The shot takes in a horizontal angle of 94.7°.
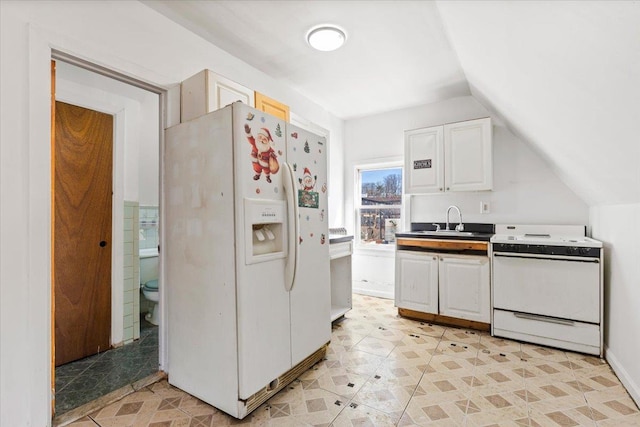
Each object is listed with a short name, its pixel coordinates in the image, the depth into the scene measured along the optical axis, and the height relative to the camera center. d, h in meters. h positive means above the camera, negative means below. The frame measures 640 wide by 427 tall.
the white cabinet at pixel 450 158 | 3.15 +0.63
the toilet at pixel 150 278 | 3.02 -0.71
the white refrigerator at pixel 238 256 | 1.65 -0.26
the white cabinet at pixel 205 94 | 2.02 +0.87
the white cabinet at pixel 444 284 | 2.82 -0.72
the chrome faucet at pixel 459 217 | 3.52 -0.04
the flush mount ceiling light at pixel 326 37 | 2.26 +1.40
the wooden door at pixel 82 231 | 2.31 -0.13
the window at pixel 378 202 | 4.15 +0.17
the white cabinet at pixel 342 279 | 3.24 -0.73
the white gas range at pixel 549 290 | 2.36 -0.66
